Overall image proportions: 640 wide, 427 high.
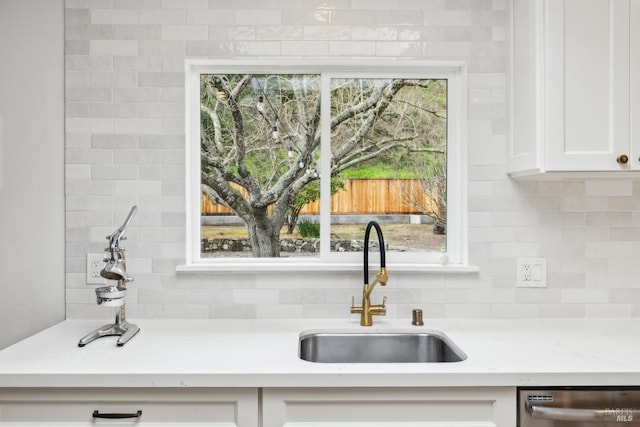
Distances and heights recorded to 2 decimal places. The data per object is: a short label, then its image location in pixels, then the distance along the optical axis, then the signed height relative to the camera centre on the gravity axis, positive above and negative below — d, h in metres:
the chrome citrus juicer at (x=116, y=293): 1.69 -0.29
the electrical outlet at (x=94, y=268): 2.01 -0.23
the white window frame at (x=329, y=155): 2.05 +0.27
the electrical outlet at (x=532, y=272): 2.03 -0.25
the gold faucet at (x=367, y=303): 1.89 -0.37
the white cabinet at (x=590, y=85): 1.67 +0.47
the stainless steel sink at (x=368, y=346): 1.91 -0.54
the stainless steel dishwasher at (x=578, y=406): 1.40 -0.58
